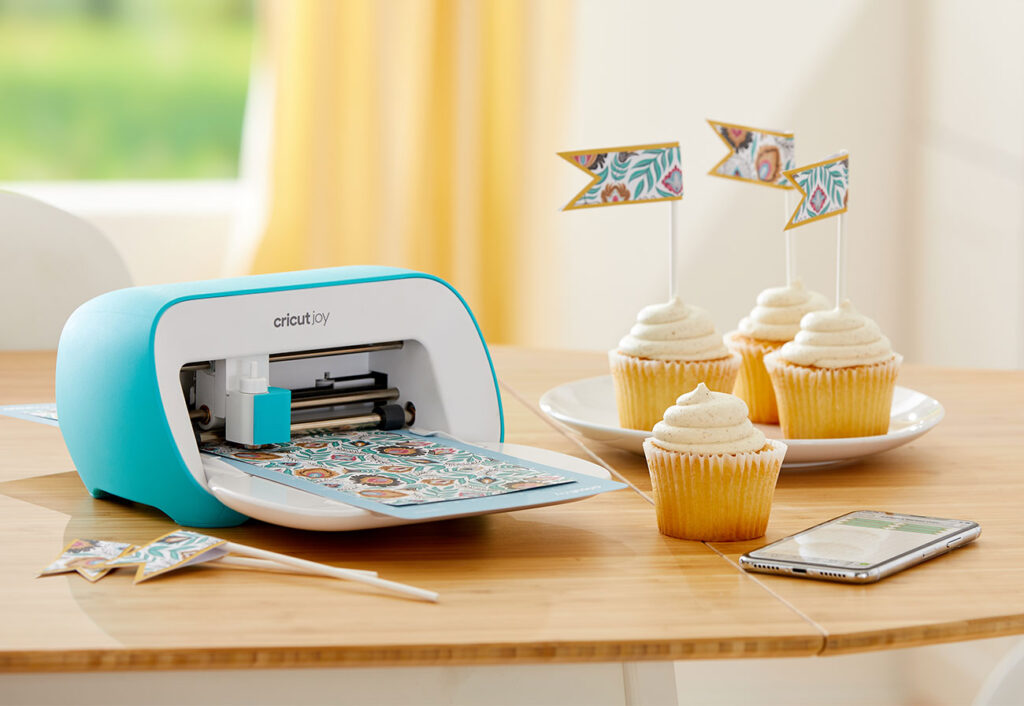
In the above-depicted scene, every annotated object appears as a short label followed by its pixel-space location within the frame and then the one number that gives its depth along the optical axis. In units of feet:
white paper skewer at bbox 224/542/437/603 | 4.55
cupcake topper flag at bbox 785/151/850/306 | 5.31
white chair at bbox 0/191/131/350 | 7.64
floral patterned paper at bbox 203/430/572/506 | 4.81
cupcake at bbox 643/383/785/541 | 4.81
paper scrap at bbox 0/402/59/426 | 5.32
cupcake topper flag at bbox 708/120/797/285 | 5.65
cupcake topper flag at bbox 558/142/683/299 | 5.36
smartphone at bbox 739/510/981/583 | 4.63
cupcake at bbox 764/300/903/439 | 5.35
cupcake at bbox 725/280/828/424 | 5.61
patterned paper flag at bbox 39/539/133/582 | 4.65
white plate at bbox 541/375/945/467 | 5.26
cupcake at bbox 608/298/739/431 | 5.39
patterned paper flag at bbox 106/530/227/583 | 4.64
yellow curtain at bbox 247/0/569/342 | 11.35
